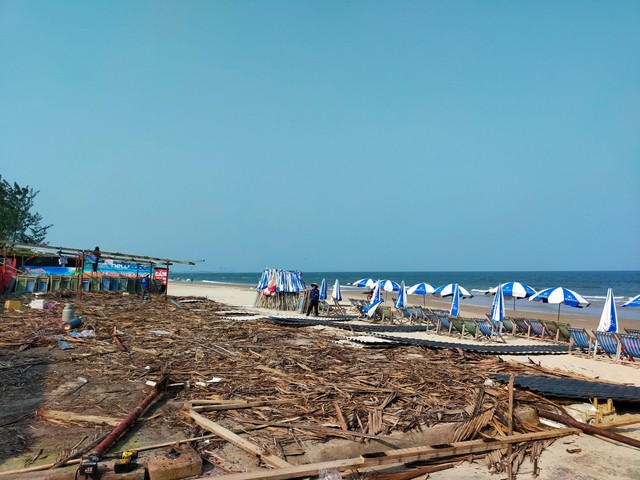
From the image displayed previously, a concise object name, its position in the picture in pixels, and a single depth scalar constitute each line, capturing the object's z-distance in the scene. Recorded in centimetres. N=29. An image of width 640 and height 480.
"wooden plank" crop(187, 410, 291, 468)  435
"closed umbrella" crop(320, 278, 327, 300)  2709
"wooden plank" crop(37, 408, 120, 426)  506
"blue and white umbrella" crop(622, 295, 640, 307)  1225
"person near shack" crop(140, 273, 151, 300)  2181
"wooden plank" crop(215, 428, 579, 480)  410
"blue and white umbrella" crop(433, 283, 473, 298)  1903
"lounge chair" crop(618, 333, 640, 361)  1124
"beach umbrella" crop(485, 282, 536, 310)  1717
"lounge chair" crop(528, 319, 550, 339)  1538
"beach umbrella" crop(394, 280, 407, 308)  2105
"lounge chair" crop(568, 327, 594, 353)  1278
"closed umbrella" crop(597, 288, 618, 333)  1224
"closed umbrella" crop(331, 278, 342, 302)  2530
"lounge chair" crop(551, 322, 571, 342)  1469
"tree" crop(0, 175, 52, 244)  3209
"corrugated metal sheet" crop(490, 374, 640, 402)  671
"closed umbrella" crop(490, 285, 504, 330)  1561
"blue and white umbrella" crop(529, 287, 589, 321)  1519
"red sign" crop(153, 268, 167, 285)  2578
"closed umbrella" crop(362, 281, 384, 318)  1912
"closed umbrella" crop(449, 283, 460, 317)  1722
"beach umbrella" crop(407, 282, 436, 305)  2221
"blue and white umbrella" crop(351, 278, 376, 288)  2609
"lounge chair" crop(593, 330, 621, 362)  1157
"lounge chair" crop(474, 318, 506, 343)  1514
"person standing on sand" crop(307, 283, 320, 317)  1962
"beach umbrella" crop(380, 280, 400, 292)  2433
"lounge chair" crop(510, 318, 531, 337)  1589
